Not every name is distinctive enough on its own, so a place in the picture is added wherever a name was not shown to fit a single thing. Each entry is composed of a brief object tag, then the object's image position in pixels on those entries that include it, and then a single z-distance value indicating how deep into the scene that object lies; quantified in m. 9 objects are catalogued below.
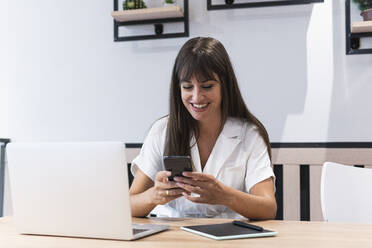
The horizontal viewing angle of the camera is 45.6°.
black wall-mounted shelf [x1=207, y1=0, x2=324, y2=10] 2.40
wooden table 1.06
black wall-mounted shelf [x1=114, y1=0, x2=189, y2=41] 2.54
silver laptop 1.07
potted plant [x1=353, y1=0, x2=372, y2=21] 2.24
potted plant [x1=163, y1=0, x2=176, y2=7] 2.48
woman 1.68
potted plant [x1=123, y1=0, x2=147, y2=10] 2.53
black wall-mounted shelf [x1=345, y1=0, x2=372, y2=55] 2.31
